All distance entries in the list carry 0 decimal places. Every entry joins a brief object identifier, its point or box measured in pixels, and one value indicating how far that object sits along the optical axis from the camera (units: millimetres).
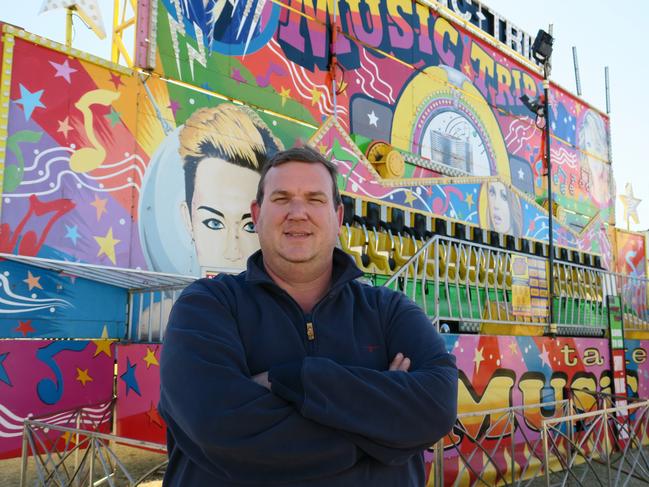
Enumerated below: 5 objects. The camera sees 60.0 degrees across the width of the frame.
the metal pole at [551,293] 7424
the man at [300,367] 1616
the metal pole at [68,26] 6327
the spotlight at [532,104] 10051
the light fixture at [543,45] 9281
